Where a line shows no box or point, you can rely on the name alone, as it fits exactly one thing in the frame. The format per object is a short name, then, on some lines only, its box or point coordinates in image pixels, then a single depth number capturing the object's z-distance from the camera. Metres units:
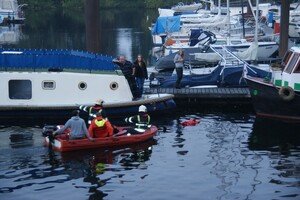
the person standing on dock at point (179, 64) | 28.31
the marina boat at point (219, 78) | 29.27
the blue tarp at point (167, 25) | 50.66
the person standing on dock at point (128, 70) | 25.09
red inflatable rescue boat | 20.19
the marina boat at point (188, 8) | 77.19
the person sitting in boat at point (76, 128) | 19.95
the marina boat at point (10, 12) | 86.69
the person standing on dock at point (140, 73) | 25.73
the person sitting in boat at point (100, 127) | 20.52
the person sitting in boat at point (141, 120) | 22.02
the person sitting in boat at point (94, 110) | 21.56
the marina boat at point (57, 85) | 24.39
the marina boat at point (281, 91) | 24.33
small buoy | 24.64
